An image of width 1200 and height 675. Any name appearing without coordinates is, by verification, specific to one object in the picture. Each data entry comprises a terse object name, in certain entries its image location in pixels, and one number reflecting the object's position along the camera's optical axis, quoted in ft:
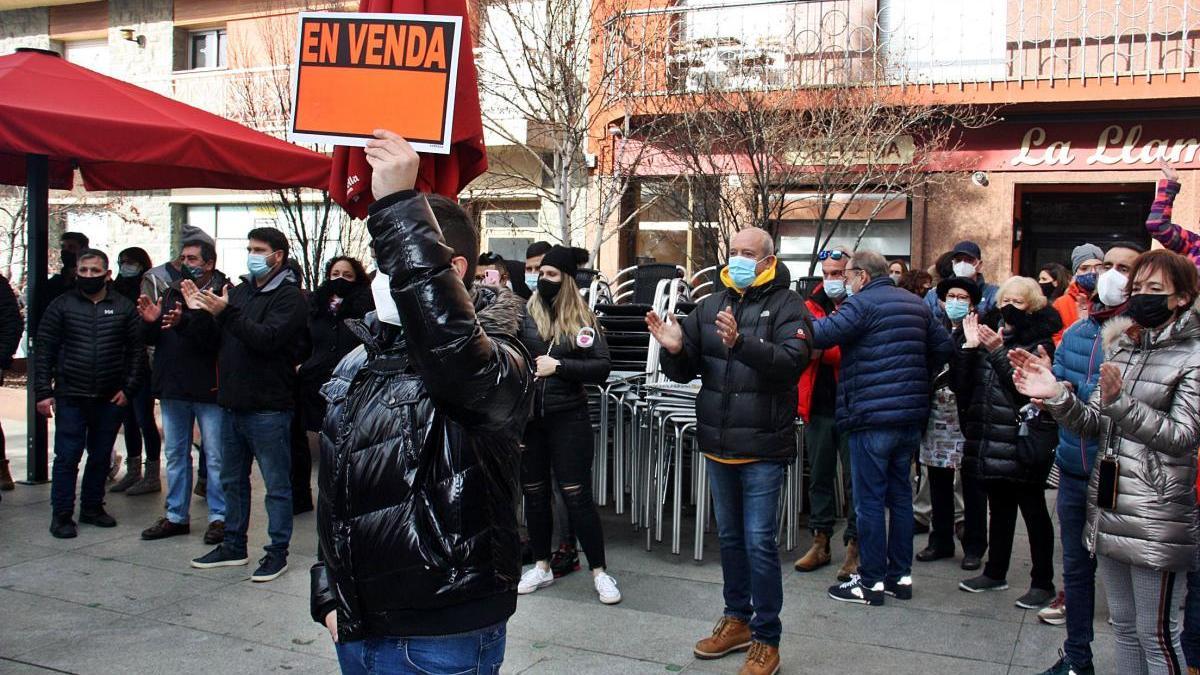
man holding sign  7.60
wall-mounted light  64.18
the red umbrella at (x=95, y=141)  23.49
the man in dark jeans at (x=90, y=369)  24.45
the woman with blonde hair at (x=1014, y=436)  19.19
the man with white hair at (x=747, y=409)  16.17
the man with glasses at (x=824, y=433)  22.36
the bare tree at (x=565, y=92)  40.42
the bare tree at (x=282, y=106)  44.83
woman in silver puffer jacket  13.21
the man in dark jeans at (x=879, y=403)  19.43
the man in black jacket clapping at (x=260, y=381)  20.76
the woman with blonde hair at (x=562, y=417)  19.92
